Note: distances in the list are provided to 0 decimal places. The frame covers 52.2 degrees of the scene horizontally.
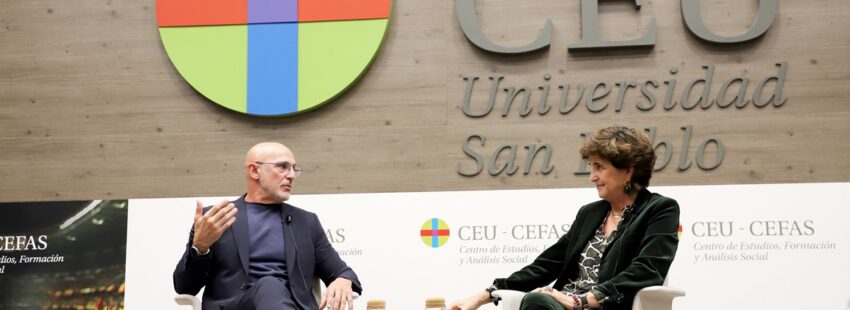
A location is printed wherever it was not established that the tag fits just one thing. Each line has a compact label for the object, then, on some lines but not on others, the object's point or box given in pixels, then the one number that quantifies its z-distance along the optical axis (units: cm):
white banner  416
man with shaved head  284
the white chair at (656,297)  259
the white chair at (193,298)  321
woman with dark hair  258
